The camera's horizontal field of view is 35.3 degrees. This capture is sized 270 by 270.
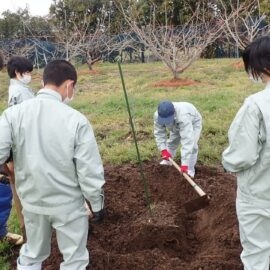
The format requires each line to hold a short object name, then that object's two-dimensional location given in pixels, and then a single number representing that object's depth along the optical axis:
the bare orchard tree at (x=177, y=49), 13.84
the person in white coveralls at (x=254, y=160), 2.38
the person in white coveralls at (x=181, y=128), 4.62
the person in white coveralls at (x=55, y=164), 2.63
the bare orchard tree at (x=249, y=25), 14.81
